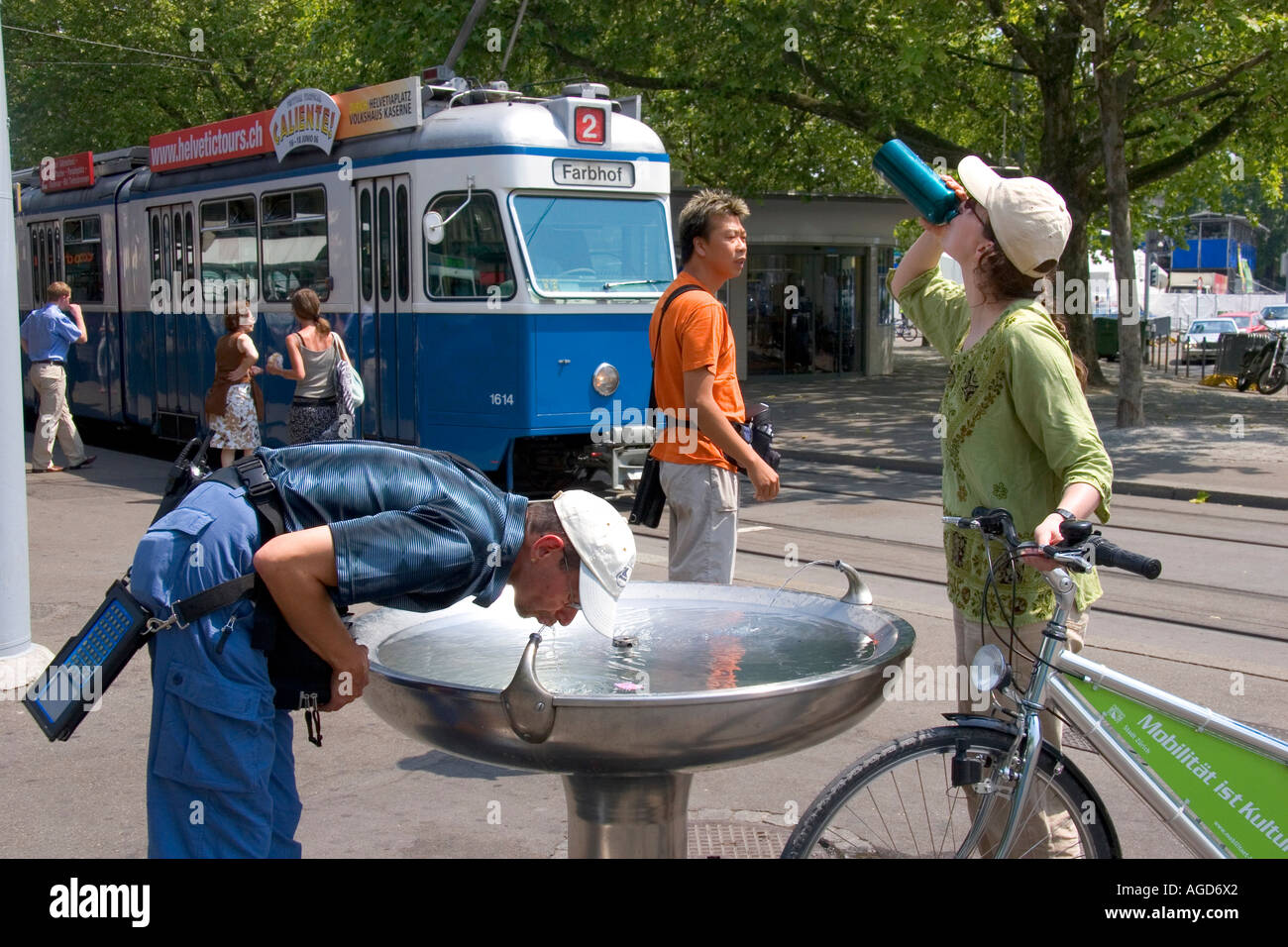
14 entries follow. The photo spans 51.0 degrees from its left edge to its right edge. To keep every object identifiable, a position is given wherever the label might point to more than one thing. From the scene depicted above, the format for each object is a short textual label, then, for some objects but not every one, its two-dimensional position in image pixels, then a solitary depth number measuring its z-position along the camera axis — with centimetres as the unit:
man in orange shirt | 502
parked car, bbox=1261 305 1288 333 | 3997
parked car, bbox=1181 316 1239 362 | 3350
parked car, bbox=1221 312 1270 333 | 4020
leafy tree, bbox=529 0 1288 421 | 1560
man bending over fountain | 262
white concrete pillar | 600
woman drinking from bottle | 318
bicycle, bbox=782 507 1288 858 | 285
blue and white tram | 1071
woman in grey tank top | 1070
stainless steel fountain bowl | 268
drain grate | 430
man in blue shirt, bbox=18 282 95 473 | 1354
